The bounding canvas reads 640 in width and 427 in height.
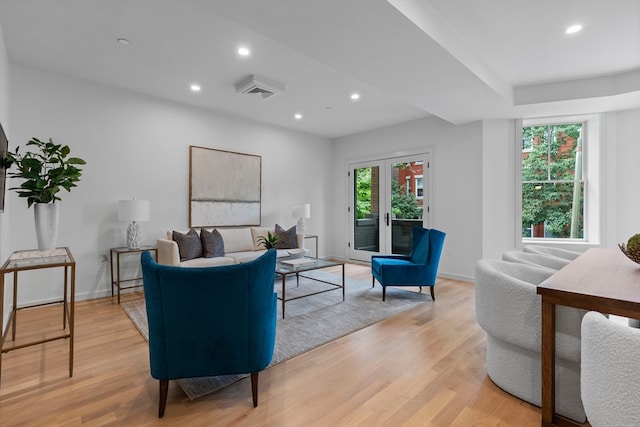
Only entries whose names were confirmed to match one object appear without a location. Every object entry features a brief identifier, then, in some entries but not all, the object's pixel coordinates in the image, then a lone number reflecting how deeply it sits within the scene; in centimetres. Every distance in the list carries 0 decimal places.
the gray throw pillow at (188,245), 407
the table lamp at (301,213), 567
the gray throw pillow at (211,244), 429
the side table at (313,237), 602
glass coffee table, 339
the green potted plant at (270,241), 387
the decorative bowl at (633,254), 171
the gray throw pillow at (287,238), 502
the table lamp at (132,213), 375
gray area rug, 228
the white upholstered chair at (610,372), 81
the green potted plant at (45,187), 211
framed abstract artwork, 476
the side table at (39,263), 181
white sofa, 388
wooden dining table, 123
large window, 450
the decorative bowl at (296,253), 414
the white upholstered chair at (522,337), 156
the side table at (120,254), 368
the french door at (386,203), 553
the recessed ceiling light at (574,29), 268
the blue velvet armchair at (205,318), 156
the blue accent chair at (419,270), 368
